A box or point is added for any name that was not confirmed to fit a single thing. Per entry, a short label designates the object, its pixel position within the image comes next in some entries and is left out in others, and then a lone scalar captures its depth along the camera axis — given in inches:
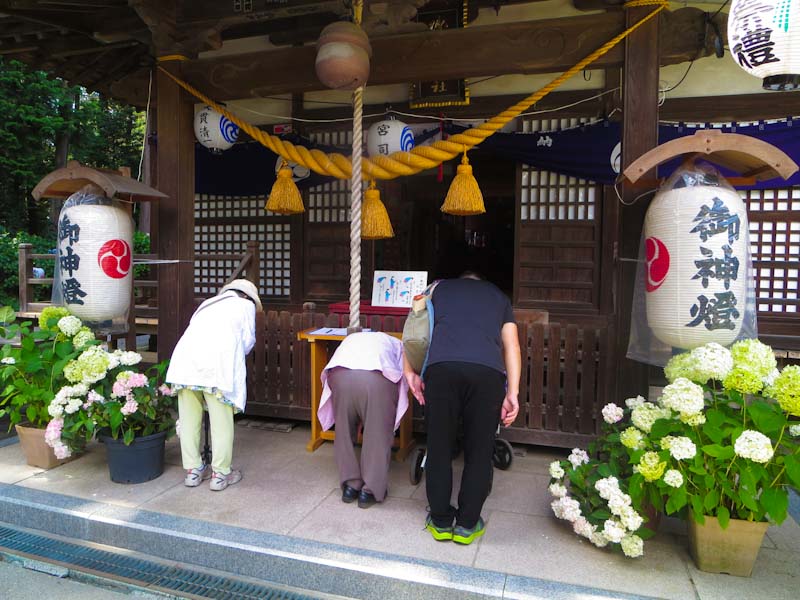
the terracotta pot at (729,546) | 120.9
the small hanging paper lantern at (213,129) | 246.4
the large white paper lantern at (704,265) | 136.9
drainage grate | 128.3
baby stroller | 180.6
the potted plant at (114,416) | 167.8
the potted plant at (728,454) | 117.0
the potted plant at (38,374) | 180.4
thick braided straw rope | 196.4
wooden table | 196.9
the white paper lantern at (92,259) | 188.4
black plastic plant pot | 169.8
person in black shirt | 131.0
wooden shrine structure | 180.4
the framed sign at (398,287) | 244.6
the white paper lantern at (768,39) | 122.3
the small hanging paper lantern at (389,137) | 243.3
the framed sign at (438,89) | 260.7
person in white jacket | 158.9
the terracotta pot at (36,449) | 182.5
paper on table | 203.4
